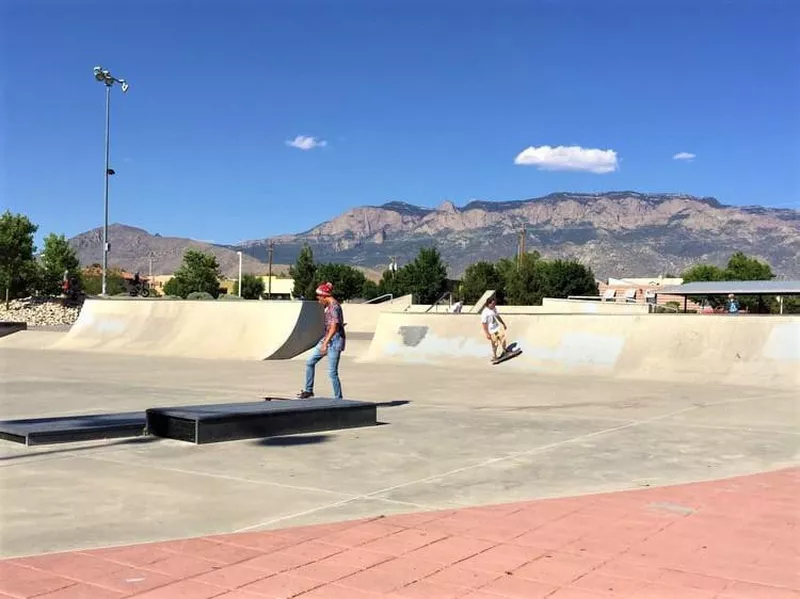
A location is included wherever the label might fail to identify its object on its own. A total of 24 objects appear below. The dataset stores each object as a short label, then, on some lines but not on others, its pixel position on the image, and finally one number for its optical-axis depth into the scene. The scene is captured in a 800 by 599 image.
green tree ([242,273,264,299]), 114.19
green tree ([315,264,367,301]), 90.00
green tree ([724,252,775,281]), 91.12
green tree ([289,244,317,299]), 88.38
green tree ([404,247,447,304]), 84.44
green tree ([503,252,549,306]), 66.06
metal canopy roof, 33.30
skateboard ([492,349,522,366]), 16.05
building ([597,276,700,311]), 71.25
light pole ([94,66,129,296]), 32.91
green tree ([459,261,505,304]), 77.94
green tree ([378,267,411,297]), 86.56
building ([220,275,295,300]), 127.96
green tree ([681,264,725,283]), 100.54
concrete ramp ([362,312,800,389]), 13.16
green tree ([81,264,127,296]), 94.36
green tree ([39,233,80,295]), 61.56
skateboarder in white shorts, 15.88
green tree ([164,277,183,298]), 87.40
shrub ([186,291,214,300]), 46.92
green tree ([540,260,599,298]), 86.81
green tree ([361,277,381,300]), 94.88
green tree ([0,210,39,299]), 55.81
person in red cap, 9.45
